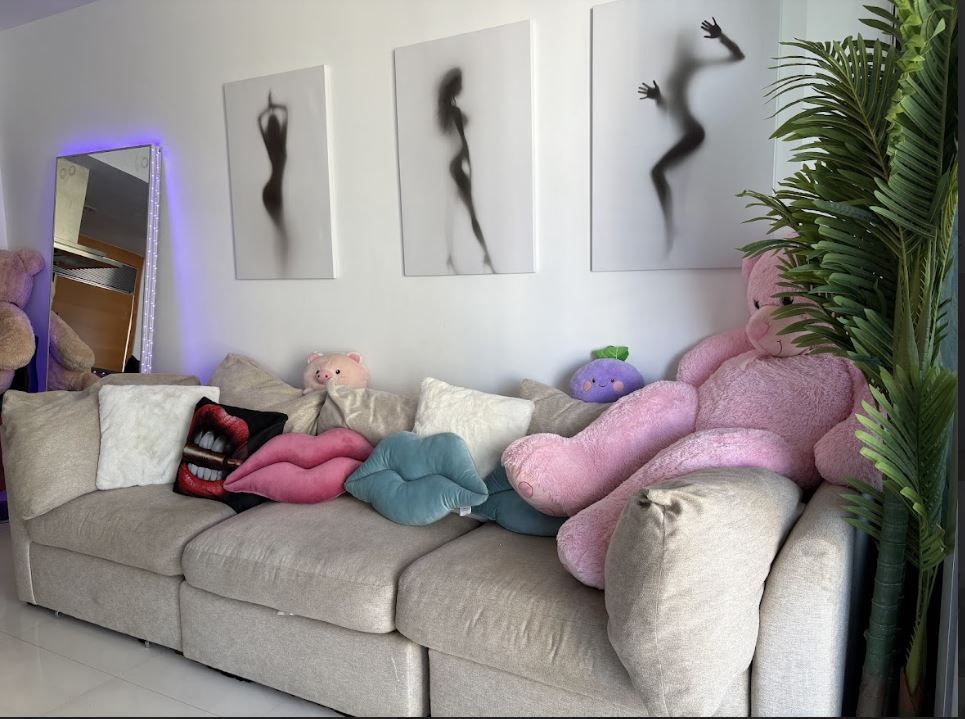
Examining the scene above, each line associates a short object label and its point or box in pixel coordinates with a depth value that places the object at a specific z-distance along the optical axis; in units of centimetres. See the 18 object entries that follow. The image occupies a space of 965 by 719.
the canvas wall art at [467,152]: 267
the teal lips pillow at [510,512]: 215
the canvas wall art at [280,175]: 316
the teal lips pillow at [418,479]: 223
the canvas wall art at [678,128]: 227
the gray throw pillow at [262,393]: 288
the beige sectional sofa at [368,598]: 151
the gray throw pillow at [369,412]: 267
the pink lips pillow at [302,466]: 248
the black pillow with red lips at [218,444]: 264
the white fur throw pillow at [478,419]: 242
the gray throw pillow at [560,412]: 238
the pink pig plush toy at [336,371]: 305
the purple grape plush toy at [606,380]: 248
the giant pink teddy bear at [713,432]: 177
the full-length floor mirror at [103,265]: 373
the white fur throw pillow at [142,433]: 278
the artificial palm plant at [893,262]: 140
